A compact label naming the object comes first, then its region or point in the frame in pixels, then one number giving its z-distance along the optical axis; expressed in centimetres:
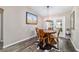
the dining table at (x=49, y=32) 111
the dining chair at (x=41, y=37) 114
